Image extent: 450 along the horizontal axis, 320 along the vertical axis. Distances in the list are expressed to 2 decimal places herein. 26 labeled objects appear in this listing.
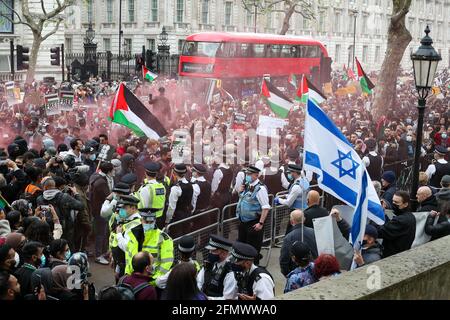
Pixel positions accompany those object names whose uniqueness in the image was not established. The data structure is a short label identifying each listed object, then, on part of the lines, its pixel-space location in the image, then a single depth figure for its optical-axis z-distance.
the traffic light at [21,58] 19.98
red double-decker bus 27.91
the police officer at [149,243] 5.79
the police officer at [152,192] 7.49
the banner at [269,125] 12.15
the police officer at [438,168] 10.37
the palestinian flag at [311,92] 13.44
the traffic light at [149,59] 23.86
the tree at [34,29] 26.44
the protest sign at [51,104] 13.95
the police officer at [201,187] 8.64
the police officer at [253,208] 7.88
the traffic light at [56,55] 21.36
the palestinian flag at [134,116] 10.05
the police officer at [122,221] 6.24
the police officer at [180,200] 8.21
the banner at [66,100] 14.27
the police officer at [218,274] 5.13
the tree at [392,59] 18.72
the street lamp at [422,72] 8.21
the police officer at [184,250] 5.35
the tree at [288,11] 34.83
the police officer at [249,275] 4.99
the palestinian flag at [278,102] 14.10
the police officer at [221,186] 9.05
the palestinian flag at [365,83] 20.44
